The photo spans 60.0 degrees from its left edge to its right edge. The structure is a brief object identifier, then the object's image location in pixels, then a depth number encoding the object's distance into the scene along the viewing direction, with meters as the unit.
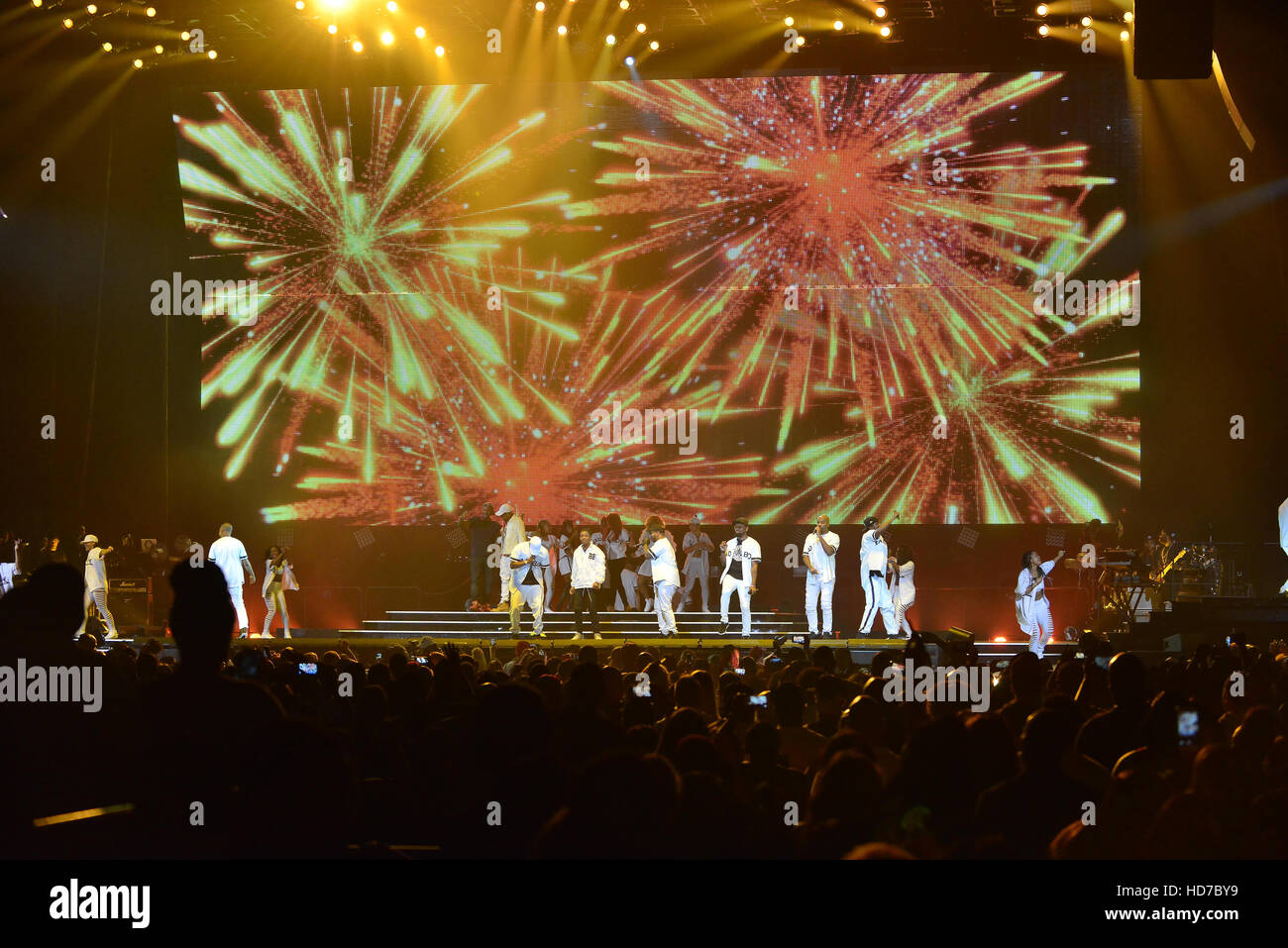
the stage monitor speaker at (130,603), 18.64
